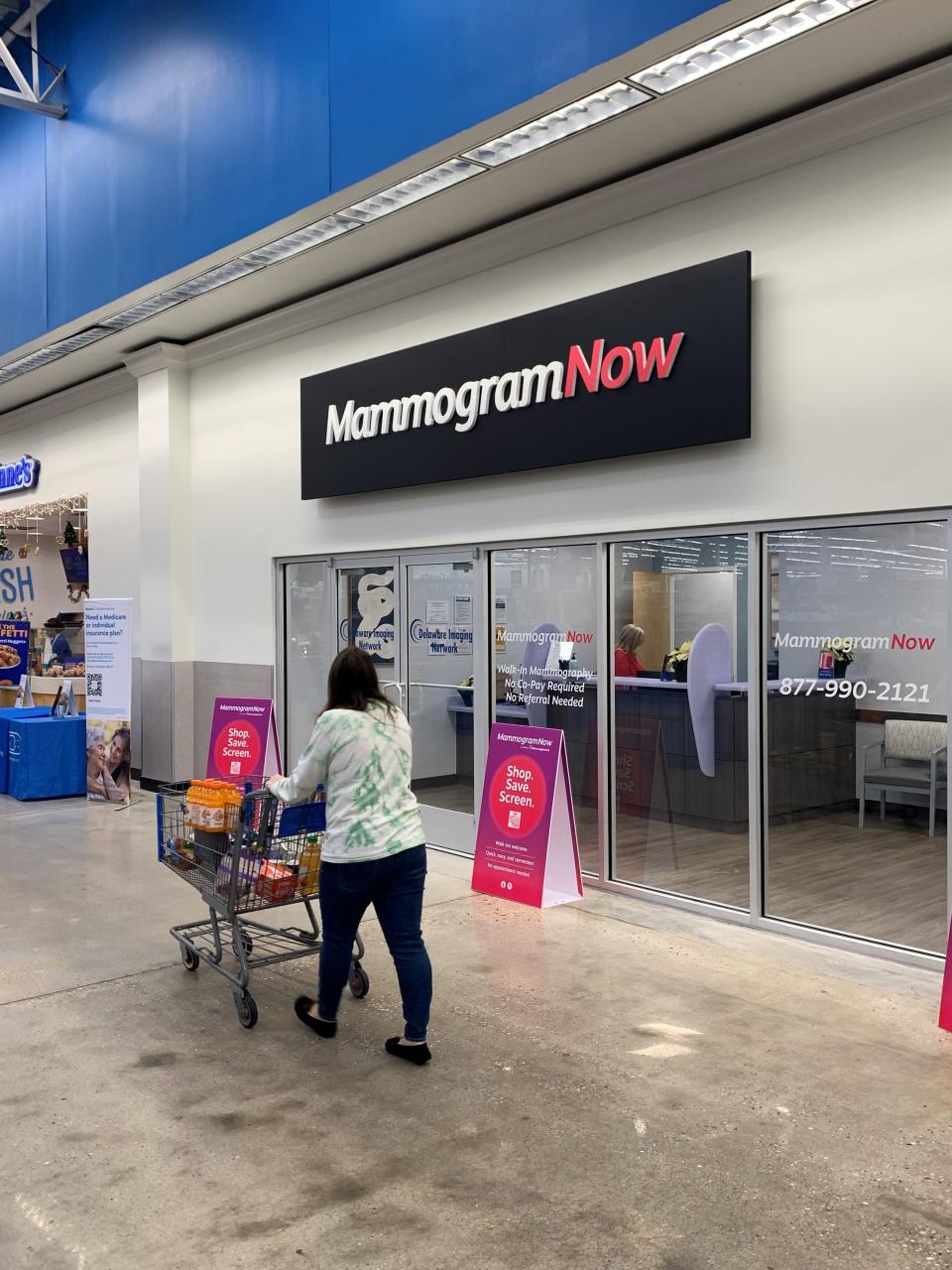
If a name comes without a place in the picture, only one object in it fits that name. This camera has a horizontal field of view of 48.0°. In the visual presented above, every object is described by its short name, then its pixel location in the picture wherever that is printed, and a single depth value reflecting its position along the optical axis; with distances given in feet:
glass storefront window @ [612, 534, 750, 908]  19.51
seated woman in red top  21.04
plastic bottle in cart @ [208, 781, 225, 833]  15.34
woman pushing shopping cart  13.46
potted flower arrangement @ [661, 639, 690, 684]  20.18
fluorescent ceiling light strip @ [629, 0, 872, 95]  14.69
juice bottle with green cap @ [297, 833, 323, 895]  15.56
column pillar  32.86
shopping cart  15.06
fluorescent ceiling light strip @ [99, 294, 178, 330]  28.02
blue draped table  32.48
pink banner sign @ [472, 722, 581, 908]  20.66
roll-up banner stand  31.53
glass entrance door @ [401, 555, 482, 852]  24.82
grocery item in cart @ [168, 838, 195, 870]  16.37
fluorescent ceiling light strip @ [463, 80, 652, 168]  17.17
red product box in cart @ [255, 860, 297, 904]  15.33
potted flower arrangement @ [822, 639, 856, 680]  17.54
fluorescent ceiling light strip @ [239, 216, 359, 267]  22.86
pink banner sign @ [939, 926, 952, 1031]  14.40
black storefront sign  18.93
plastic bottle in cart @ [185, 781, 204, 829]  15.62
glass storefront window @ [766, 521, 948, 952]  16.78
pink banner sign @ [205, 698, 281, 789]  29.09
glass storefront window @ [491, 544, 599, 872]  22.03
